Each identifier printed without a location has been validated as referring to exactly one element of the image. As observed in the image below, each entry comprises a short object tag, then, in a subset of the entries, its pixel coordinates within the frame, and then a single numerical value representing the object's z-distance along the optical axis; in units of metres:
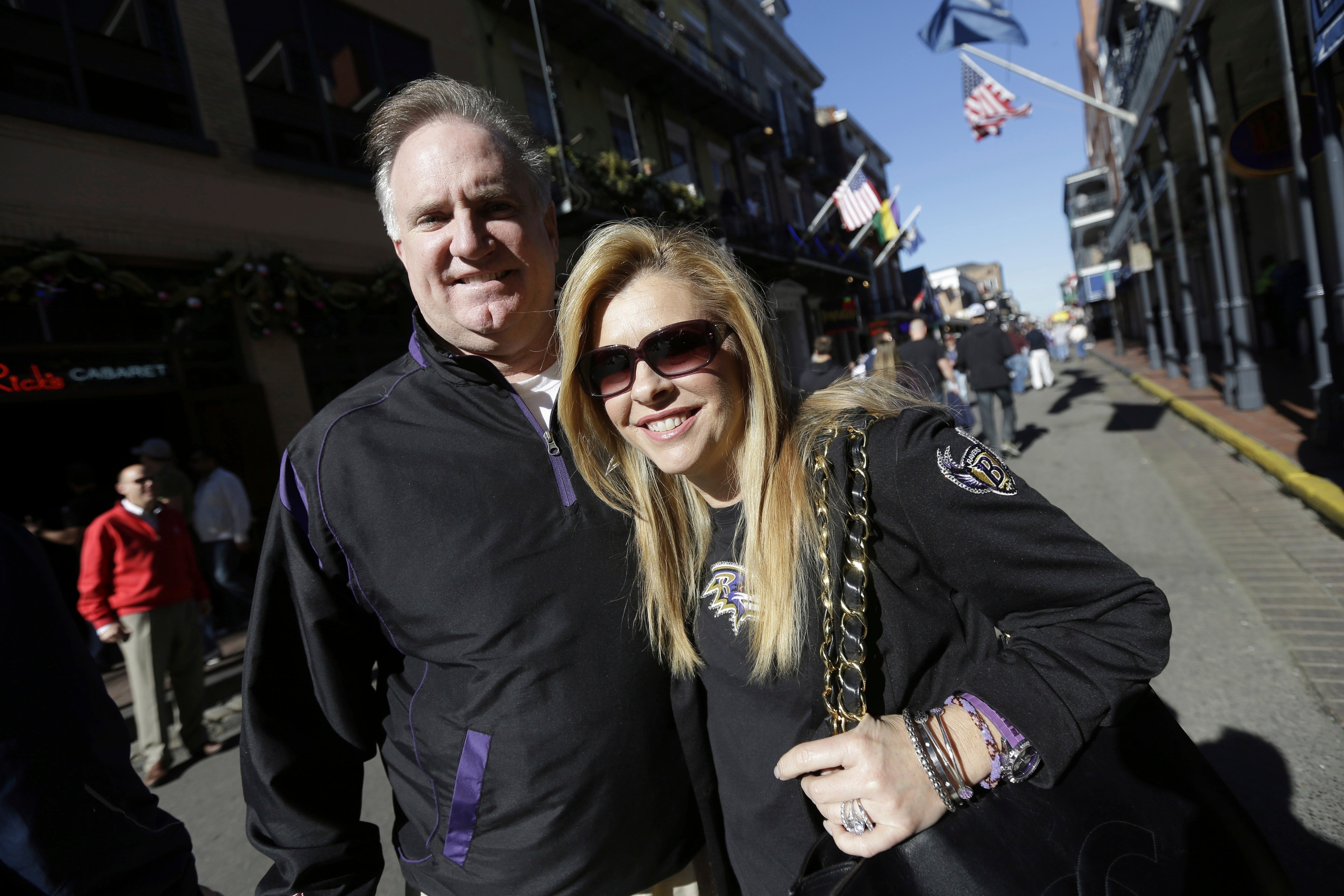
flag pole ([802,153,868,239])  16.56
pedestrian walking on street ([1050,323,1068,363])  26.86
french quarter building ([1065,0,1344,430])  6.30
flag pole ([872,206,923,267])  23.00
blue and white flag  10.43
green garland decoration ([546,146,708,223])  10.53
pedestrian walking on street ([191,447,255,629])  6.35
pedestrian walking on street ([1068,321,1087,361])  29.11
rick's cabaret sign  5.91
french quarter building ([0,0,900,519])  6.18
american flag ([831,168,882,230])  16.30
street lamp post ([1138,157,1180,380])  15.11
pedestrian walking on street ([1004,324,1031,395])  17.36
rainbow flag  21.59
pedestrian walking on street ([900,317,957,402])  8.87
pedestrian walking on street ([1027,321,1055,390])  17.88
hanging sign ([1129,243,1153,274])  13.95
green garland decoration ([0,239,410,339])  5.89
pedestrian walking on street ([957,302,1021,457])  9.20
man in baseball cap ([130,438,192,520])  5.83
